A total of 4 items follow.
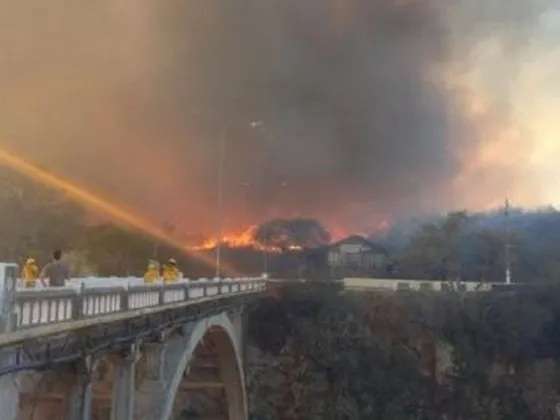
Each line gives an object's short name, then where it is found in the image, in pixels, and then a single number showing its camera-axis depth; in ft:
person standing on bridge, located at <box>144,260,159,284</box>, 58.70
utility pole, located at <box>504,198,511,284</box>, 207.21
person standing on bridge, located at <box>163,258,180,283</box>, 70.44
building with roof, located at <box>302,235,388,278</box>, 257.75
